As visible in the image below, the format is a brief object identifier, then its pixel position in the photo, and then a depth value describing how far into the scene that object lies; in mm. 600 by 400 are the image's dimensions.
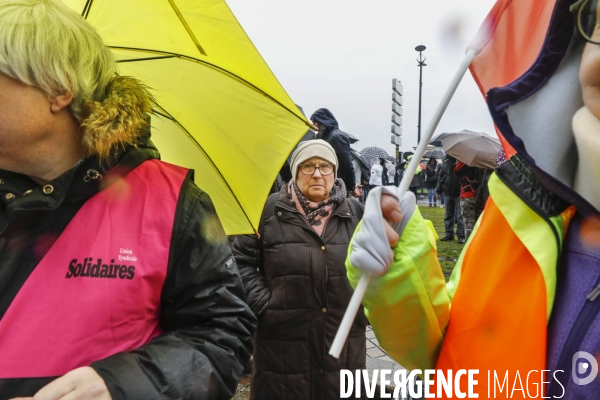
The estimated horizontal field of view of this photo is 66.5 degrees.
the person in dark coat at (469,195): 8823
